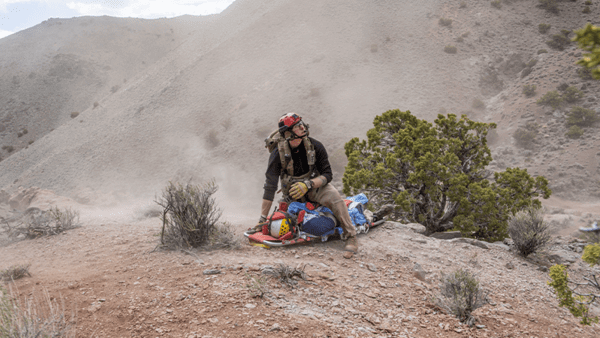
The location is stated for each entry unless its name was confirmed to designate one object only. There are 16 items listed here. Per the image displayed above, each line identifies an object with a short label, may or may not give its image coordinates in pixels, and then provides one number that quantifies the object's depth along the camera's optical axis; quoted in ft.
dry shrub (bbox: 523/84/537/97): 79.05
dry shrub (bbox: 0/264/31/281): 11.19
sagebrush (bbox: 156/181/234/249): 13.73
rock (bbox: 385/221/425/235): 20.75
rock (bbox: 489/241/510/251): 20.66
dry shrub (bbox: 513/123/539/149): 67.62
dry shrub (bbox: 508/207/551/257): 19.31
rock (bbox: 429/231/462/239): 22.79
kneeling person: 14.79
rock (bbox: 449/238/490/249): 19.93
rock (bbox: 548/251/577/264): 20.10
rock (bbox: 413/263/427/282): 13.37
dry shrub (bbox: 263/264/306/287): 10.71
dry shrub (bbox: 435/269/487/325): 10.06
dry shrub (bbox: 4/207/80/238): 18.89
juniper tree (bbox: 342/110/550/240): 23.34
